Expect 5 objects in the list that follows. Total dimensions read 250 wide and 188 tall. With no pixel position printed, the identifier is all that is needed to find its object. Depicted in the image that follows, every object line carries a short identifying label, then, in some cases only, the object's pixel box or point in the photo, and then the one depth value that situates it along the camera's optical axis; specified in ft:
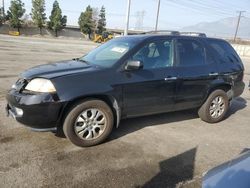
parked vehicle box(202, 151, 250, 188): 4.65
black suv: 9.77
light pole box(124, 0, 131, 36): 48.89
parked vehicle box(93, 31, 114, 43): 109.52
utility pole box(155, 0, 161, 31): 123.68
